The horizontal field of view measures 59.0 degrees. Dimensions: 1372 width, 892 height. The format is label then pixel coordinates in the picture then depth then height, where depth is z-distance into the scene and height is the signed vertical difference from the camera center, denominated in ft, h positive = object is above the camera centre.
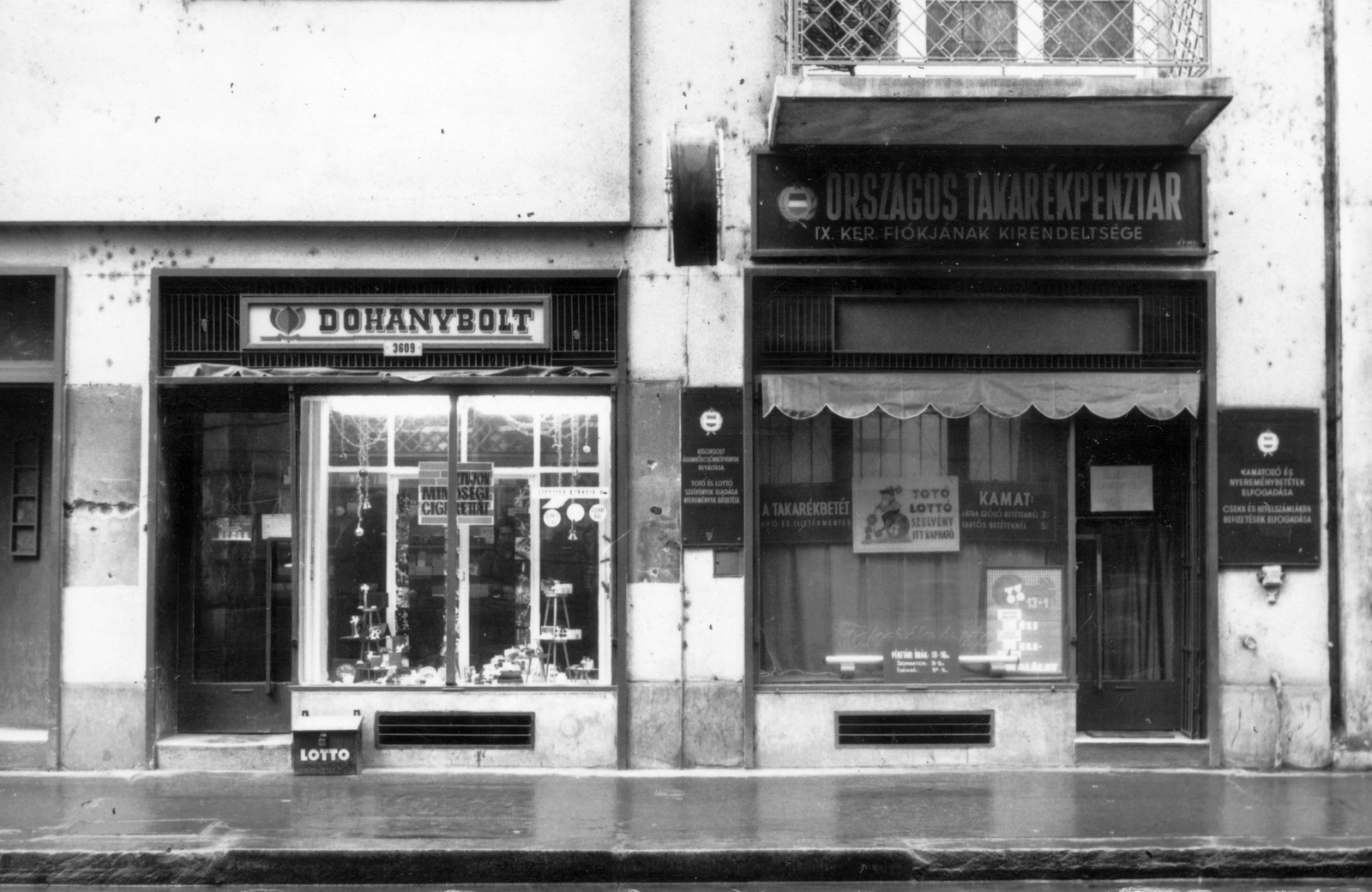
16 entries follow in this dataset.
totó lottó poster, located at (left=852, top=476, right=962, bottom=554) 31.83 -0.34
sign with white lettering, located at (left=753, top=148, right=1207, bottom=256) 30.81 +7.55
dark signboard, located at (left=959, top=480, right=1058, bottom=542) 31.73 -0.25
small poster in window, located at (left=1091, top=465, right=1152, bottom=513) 32.48 +0.38
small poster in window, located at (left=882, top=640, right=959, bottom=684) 31.50 -4.17
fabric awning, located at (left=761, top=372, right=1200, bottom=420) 30.42 +2.70
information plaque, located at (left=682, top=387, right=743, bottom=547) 30.66 +0.93
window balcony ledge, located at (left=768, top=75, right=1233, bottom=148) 26.81 +9.03
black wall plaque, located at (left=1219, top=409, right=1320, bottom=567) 30.73 +0.29
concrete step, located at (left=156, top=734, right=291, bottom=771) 30.42 -6.34
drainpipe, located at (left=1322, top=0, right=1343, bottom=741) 30.76 +3.79
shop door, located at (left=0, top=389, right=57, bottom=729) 32.14 -1.40
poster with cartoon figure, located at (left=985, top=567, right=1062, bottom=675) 31.58 -3.03
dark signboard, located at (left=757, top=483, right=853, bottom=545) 31.63 -0.29
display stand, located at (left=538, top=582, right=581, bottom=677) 31.32 -3.32
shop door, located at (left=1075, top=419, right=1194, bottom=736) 32.17 -1.92
